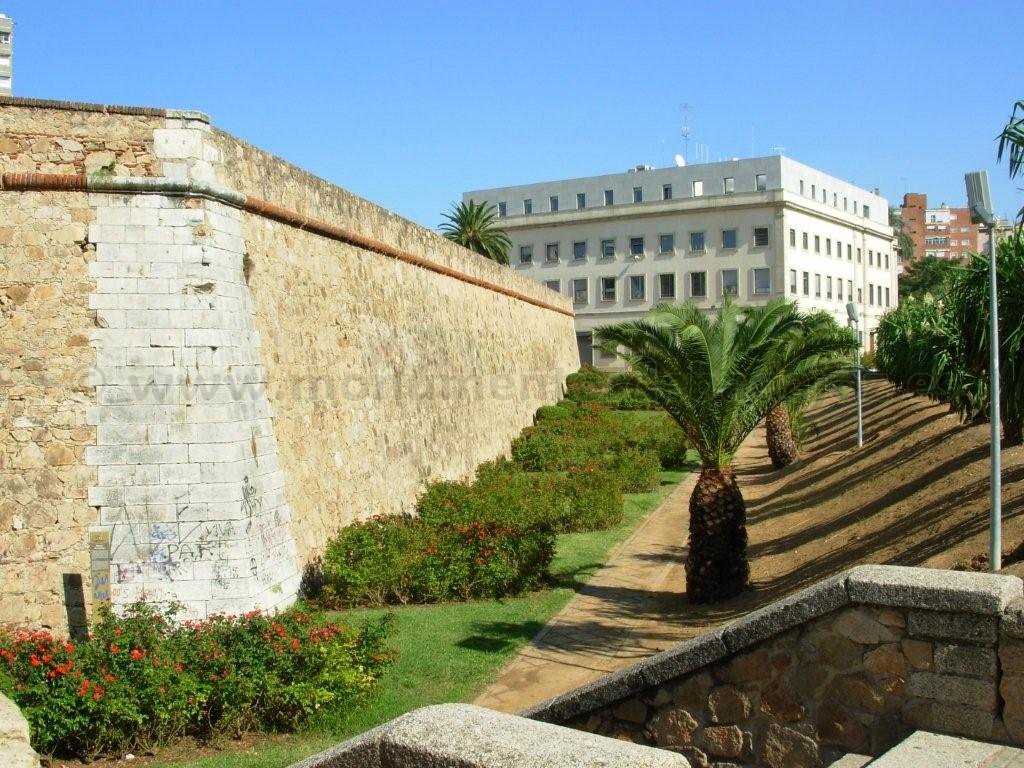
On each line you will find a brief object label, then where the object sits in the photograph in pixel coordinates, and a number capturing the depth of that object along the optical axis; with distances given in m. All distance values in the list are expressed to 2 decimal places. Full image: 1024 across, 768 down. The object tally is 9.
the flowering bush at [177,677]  7.05
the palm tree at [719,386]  11.82
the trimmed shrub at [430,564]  11.44
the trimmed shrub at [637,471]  20.44
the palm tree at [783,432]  22.28
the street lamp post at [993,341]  7.58
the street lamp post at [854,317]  20.72
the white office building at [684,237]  50.53
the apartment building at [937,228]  111.62
